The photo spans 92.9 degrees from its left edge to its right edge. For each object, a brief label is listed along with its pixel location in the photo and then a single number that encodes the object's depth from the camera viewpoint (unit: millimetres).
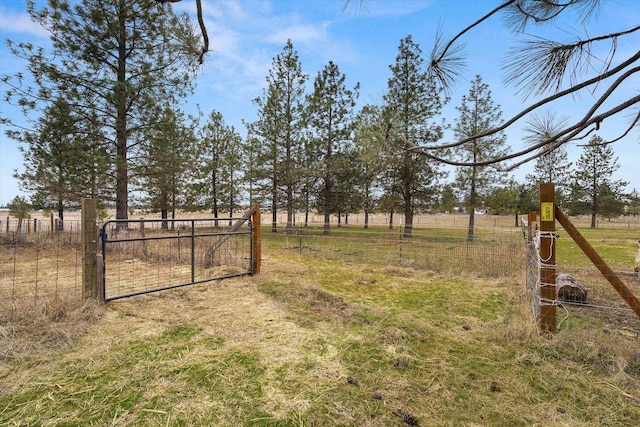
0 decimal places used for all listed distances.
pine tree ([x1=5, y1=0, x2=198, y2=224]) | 8328
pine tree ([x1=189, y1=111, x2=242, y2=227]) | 18797
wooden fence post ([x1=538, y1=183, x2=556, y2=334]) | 2928
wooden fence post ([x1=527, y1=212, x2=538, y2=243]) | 5113
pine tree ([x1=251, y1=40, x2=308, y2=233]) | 15539
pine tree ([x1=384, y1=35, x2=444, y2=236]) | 14531
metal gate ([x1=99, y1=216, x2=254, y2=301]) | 4750
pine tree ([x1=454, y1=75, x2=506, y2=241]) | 14297
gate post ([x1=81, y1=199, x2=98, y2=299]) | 3617
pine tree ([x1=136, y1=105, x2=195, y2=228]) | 9859
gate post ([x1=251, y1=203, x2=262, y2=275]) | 5809
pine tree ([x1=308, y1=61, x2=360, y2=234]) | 16219
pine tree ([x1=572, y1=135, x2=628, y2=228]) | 27469
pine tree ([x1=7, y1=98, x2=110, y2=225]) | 8516
